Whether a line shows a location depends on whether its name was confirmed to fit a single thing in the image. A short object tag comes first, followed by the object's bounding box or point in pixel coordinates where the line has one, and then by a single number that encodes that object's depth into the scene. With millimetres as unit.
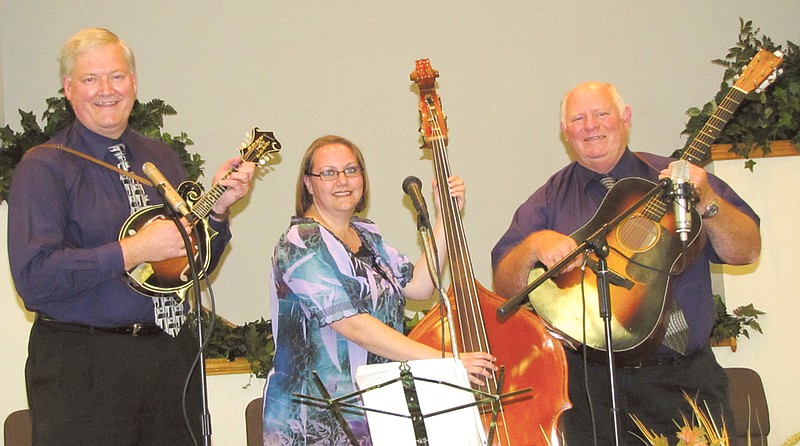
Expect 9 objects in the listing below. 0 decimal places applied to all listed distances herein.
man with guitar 3203
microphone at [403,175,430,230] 2552
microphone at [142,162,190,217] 2471
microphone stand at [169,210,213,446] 2391
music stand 2330
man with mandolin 2723
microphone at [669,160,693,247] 2557
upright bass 2816
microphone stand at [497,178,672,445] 2650
